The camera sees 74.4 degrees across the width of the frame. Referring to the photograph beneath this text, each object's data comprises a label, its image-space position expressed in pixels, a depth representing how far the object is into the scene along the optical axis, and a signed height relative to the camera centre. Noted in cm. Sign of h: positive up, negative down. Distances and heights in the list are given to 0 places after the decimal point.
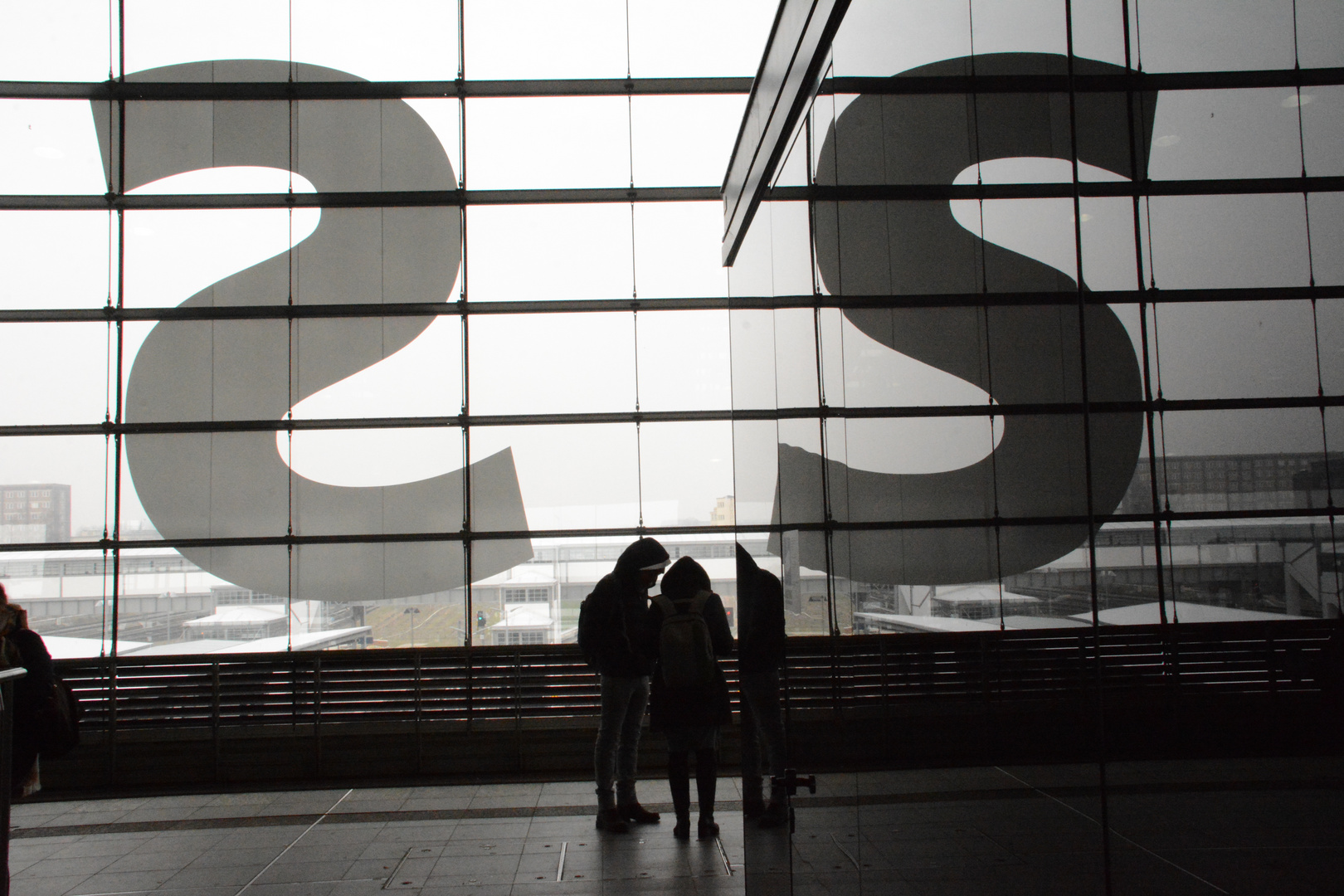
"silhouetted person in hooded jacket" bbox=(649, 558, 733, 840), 471 -111
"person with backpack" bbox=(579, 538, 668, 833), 512 -86
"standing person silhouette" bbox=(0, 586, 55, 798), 428 -84
